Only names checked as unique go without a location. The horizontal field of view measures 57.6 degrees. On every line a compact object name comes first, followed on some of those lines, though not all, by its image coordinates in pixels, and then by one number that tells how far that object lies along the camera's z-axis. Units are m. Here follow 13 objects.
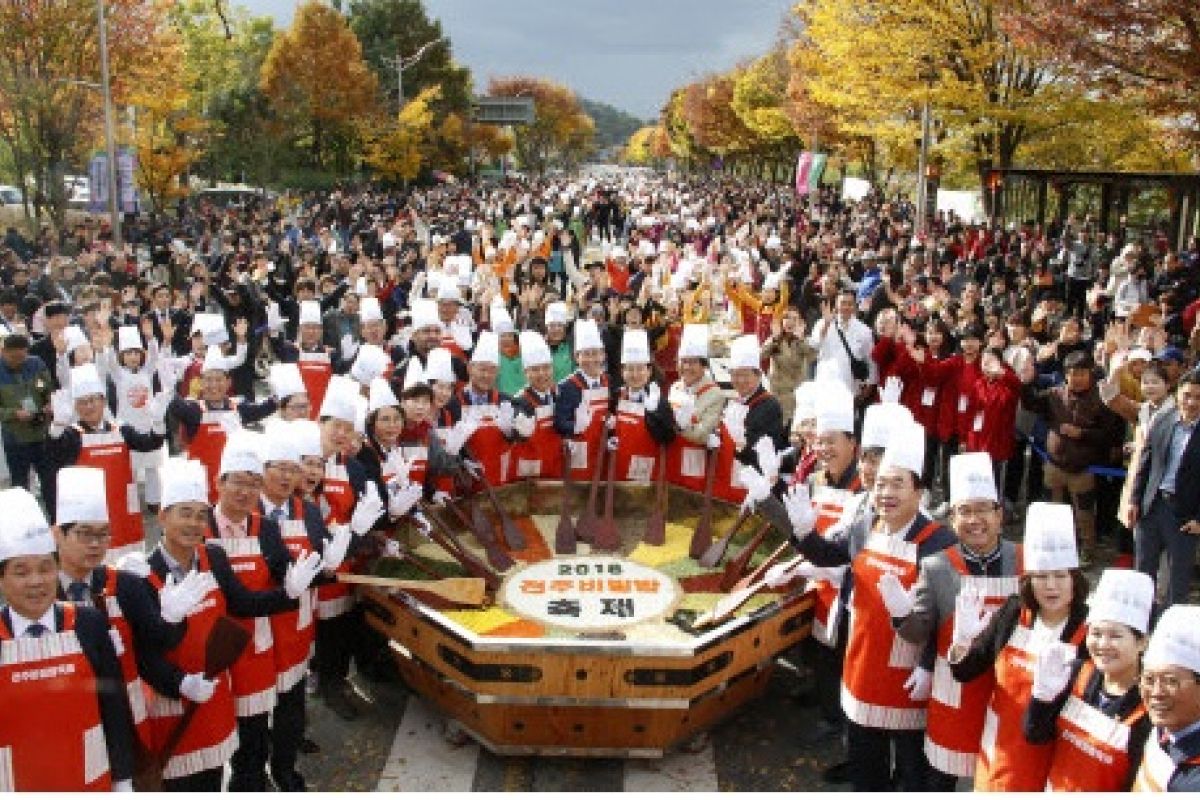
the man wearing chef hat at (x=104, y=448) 7.21
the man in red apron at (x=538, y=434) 8.07
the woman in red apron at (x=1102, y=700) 3.51
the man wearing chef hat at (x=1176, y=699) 3.21
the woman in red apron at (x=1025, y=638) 3.89
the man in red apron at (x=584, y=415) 8.07
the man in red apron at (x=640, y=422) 7.89
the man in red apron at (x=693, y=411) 7.82
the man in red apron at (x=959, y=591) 4.35
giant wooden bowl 5.39
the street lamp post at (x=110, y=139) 23.89
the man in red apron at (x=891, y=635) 4.67
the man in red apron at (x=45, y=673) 3.68
